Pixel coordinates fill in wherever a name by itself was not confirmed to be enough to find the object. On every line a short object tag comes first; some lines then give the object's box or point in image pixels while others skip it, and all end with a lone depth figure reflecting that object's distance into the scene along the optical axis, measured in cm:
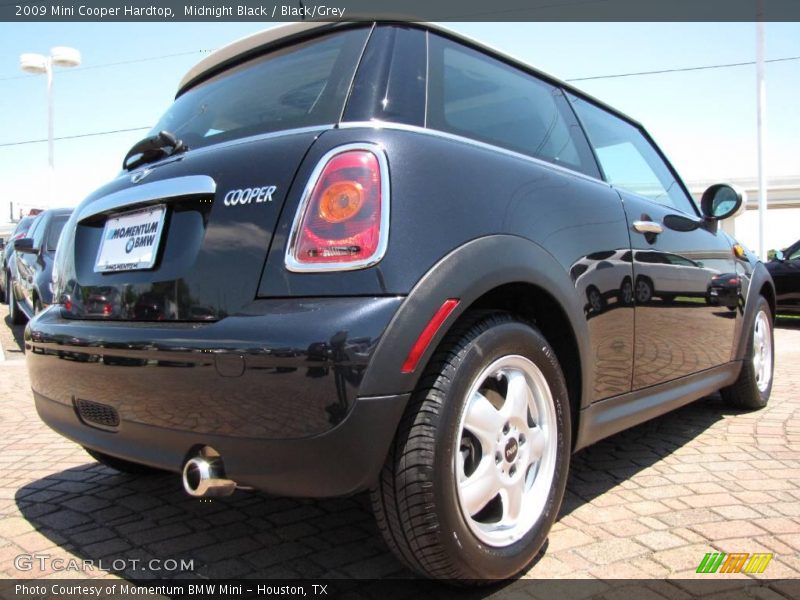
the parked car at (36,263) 664
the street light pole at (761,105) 1698
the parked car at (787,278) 1010
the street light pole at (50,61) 1908
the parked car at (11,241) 969
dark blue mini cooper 157
